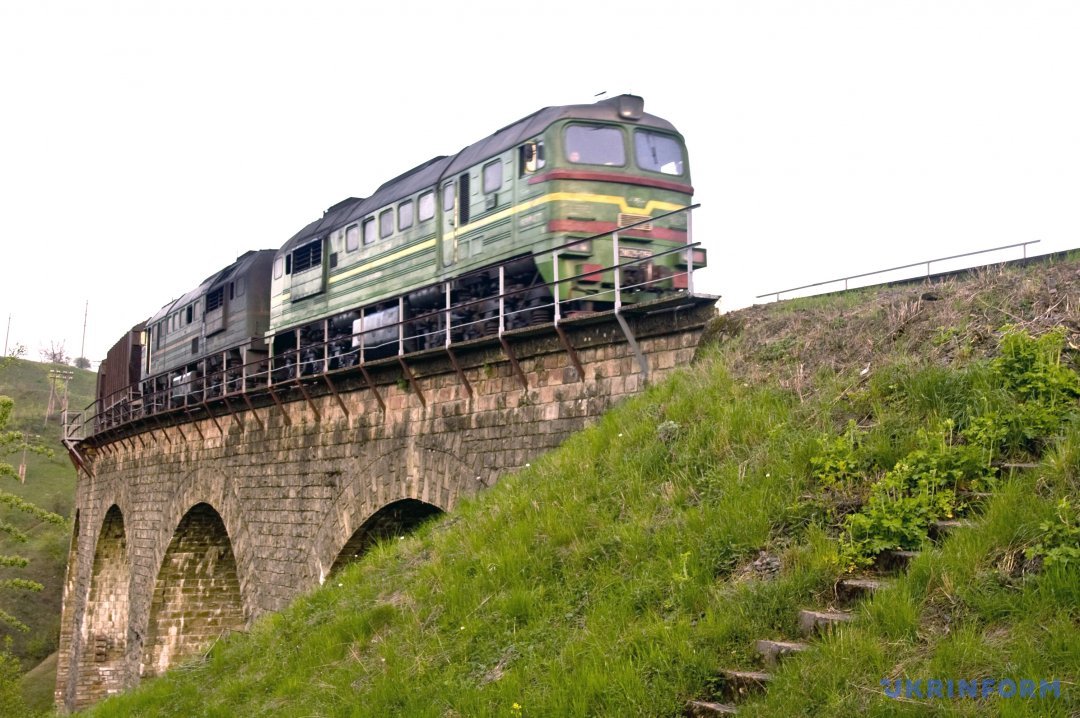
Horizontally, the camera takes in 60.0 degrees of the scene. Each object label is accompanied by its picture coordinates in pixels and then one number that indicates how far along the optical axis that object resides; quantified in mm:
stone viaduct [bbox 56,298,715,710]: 9938
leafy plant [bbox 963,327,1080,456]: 5605
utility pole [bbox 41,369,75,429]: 73094
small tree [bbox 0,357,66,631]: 22281
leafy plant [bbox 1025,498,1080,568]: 4543
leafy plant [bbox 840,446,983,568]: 5414
